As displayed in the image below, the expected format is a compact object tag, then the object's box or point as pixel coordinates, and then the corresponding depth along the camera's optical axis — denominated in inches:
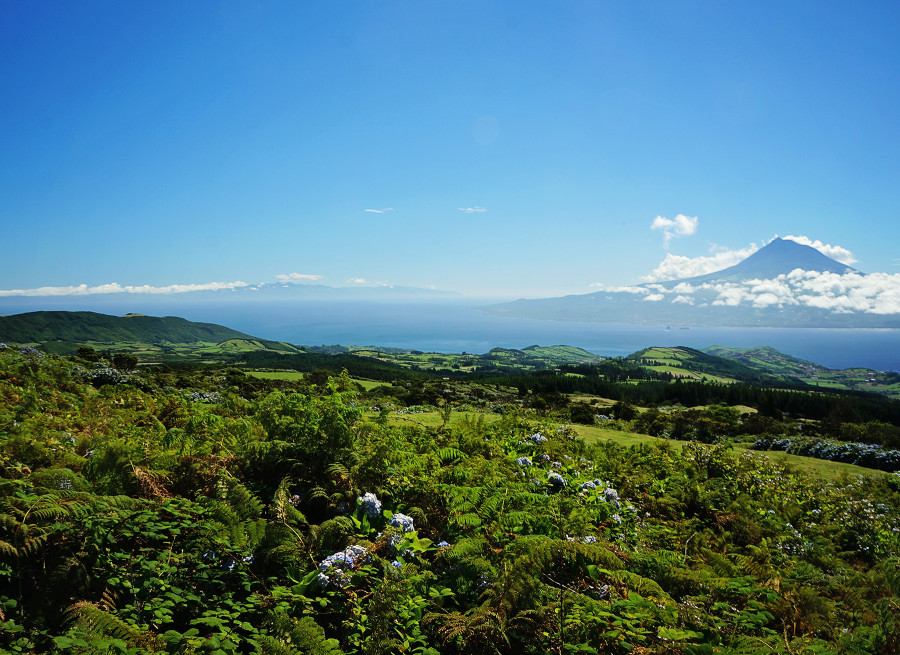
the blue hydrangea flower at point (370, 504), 160.4
